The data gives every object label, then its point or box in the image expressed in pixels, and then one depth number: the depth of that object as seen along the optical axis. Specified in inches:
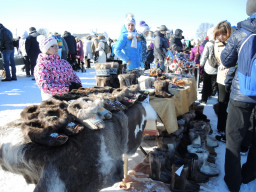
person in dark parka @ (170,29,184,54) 269.6
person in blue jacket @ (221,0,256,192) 71.3
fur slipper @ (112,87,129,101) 76.7
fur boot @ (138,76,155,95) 109.7
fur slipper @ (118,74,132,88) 108.7
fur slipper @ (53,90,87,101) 72.9
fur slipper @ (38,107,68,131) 47.7
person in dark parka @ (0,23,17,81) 264.8
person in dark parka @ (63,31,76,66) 370.4
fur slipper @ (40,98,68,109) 60.6
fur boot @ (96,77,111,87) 131.7
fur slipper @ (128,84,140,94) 90.4
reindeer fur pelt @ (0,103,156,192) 44.6
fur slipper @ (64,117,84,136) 49.3
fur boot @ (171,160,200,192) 80.2
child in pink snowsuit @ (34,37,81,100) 93.2
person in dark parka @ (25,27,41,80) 281.7
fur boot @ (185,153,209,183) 87.1
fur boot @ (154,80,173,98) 101.5
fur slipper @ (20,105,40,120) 53.9
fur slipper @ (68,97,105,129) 53.3
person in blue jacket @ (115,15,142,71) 145.4
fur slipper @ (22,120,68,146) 44.1
